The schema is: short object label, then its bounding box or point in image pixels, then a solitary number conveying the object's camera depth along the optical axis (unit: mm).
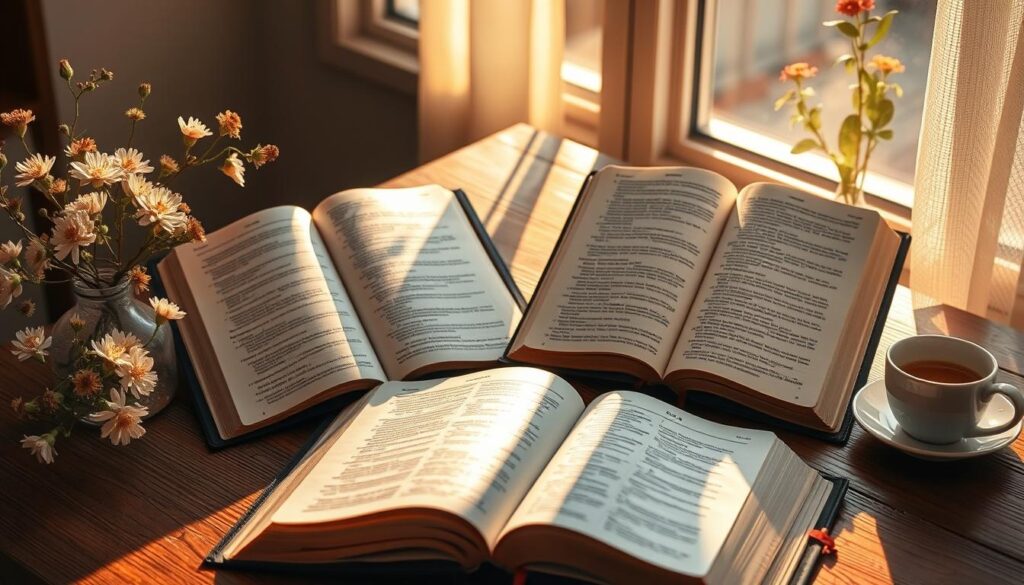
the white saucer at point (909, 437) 964
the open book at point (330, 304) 1057
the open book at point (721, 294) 1030
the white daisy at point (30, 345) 949
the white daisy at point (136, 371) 945
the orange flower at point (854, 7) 1309
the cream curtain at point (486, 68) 1771
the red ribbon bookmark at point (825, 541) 886
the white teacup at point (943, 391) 947
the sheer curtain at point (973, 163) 1200
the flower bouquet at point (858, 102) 1378
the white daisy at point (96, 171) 940
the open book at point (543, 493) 813
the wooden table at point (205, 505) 891
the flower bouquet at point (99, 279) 938
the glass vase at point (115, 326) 1010
